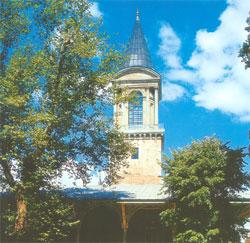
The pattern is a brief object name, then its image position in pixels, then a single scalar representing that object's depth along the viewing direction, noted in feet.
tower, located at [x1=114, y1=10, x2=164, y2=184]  145.69
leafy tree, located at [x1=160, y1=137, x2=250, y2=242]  81.87
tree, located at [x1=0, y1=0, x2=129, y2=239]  77.00
